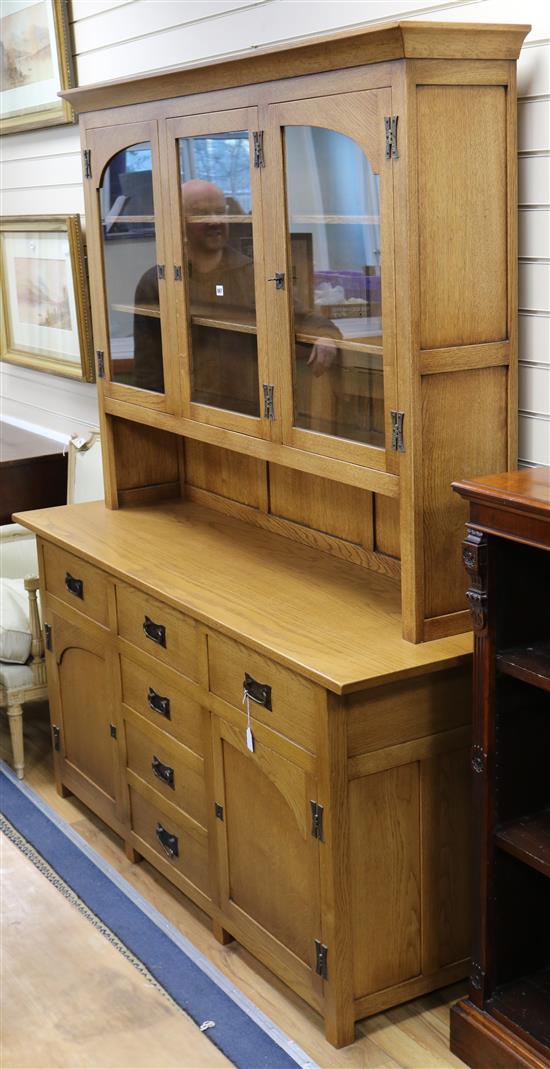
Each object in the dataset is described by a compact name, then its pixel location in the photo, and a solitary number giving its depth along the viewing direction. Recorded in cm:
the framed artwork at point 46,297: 438
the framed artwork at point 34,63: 417
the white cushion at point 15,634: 384
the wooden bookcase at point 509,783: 223
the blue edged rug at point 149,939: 260
